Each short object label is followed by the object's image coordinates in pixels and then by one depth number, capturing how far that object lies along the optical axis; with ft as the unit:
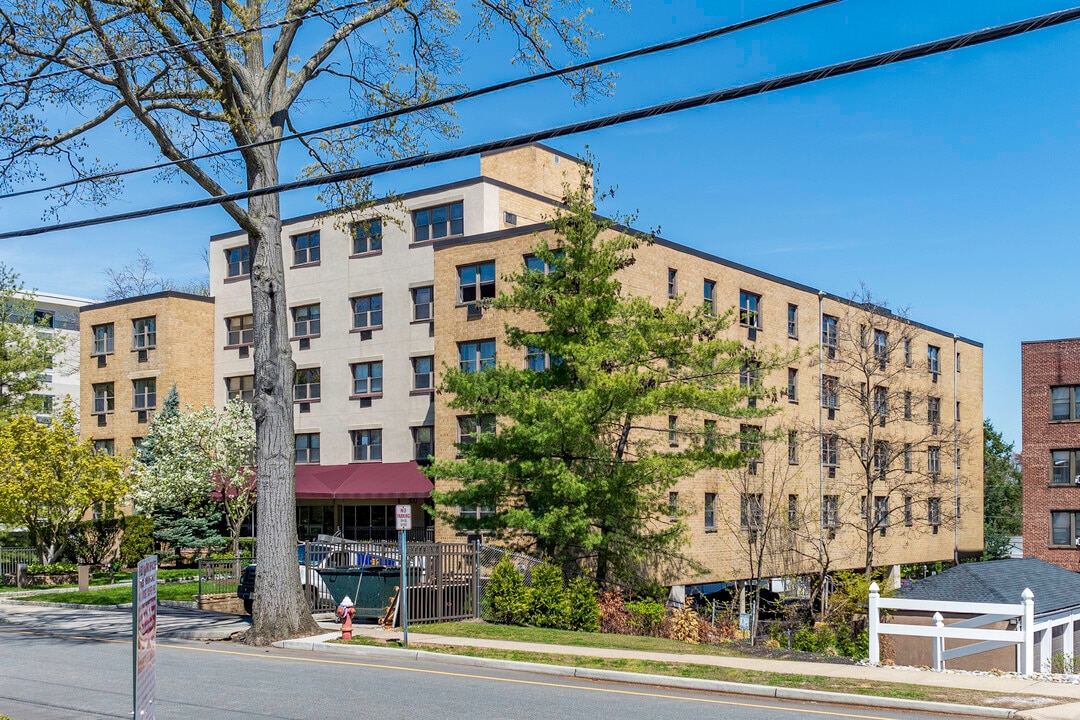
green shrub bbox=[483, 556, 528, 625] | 79.10
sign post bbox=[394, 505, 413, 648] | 65.46
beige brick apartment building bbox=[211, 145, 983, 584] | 135.54
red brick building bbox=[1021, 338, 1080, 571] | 163.84
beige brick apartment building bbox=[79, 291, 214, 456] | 170.60
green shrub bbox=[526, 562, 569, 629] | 79.05
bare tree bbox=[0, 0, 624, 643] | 68.64
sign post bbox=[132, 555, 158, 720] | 27.96
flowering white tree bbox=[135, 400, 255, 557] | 146.61
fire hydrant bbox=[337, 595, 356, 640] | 69.76
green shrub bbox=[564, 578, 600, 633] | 79.92
